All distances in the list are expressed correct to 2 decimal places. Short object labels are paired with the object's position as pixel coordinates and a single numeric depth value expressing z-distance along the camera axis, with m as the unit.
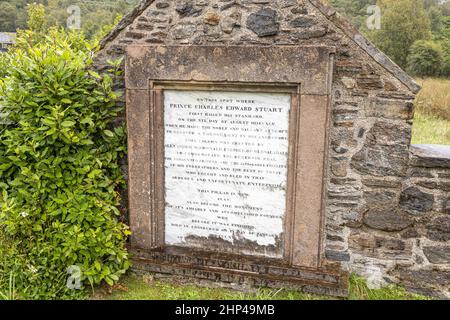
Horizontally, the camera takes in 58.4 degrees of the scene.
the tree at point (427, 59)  23.73
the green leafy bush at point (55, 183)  3.65
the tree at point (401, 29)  29.02
